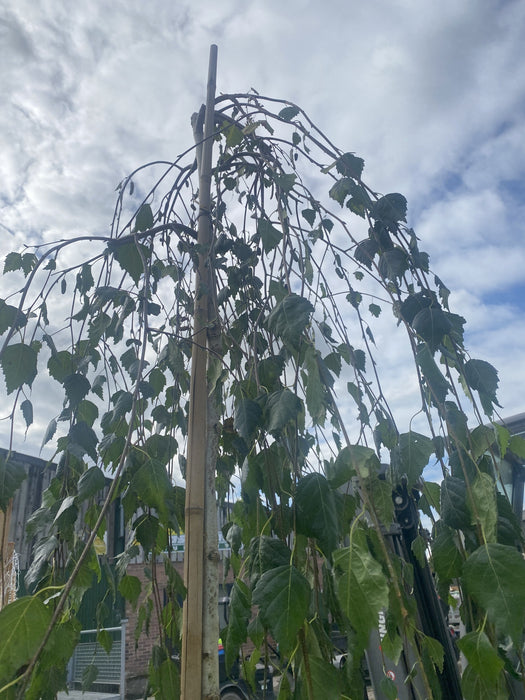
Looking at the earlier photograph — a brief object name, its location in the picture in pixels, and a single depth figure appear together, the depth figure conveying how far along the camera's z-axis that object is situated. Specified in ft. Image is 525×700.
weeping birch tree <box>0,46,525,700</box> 1.85
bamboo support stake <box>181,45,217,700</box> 2.67
